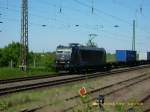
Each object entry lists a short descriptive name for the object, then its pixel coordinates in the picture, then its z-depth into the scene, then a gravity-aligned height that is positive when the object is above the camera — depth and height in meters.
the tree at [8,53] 73.94 +0.61
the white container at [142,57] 87.64 -0.06
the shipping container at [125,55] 69.62 +0.28
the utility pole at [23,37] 39.41 +1.84
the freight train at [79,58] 40.85 -0.16
